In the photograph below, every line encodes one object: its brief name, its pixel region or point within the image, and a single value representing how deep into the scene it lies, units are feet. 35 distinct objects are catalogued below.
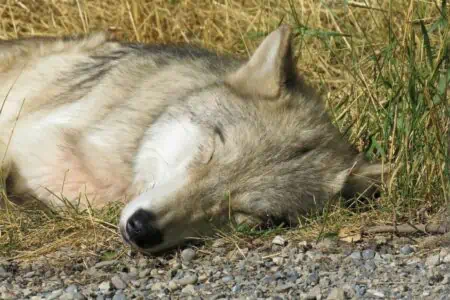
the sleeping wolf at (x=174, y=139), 28.89
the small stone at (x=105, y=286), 25.95
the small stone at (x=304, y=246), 28.81
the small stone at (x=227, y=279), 26.53
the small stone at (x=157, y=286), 25.94
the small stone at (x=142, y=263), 27.73
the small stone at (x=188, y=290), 25.64
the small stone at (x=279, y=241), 29.30
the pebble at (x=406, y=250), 28.76
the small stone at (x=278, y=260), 27.89
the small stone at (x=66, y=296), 25.07
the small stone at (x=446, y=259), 27.30
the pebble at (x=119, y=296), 25.26
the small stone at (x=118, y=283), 26.17
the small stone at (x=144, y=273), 27.09
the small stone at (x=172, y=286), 25.89
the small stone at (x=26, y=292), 25.70
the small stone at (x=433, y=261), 27.32
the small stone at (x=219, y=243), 28.99
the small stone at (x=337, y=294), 24.88
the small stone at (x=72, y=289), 25.77
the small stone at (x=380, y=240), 29.37
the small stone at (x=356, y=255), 28.13
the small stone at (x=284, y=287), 25.71
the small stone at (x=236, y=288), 25.72
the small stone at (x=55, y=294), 25.30
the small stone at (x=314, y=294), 25.10
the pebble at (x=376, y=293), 25.08
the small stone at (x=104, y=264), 27.73
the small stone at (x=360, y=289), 25.16
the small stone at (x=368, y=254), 28.22
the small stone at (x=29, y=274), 27.32
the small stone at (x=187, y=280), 26.25
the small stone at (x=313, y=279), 26.27
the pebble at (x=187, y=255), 28.07
